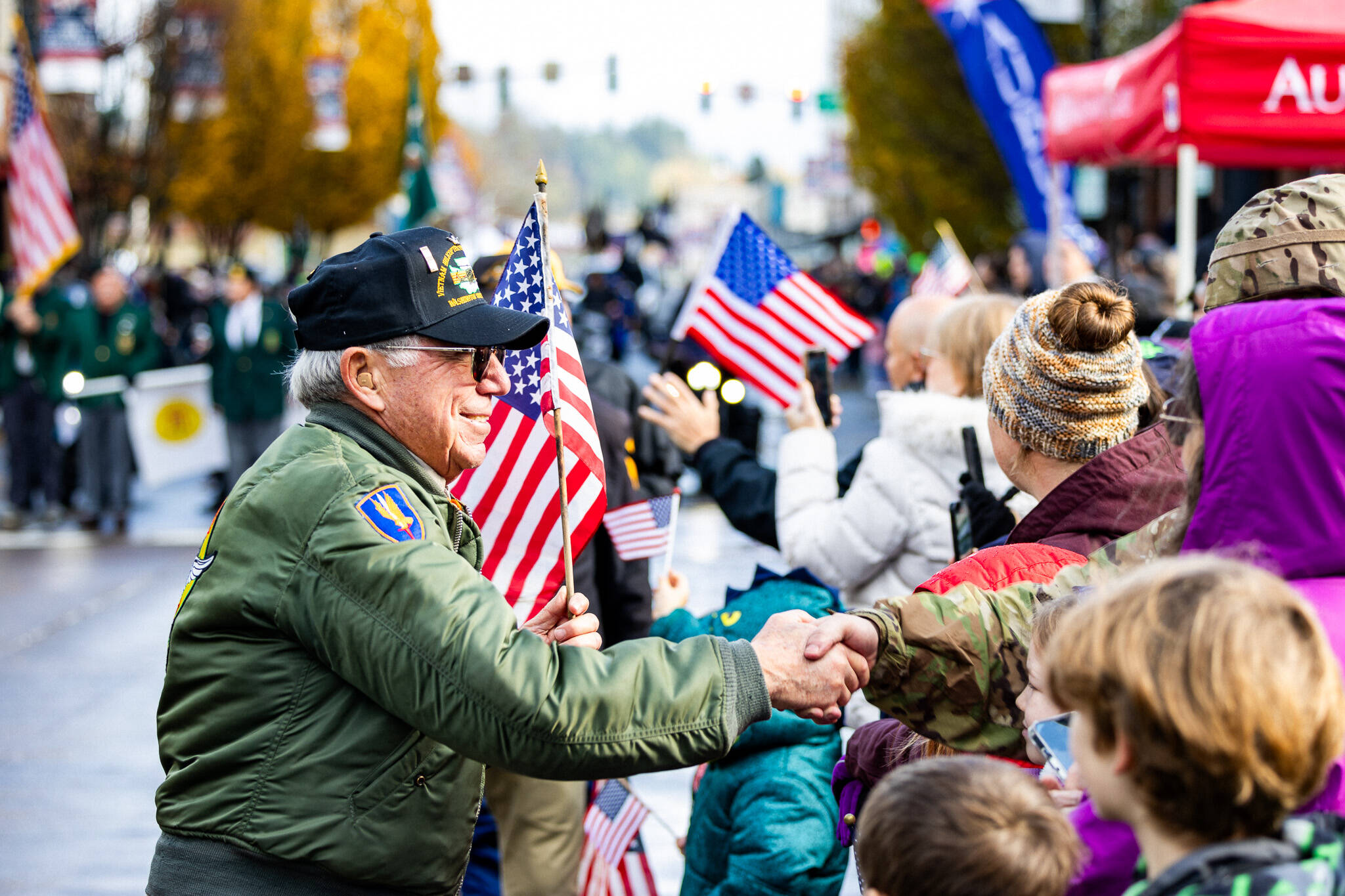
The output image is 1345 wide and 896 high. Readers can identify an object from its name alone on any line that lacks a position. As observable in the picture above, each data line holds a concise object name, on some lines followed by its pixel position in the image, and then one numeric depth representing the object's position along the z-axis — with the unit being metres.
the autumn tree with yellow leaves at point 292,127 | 38.80
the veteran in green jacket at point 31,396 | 12.95
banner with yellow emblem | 13.03
